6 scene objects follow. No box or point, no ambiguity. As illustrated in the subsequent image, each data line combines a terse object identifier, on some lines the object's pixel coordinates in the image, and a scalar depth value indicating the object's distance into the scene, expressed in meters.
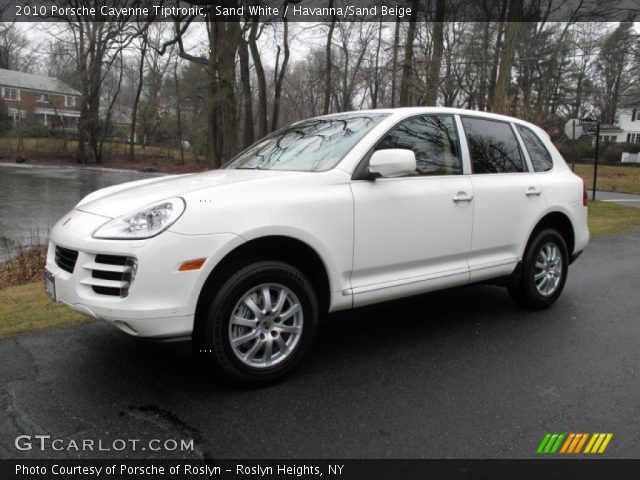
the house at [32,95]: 53.41
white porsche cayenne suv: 2.82
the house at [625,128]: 56.88
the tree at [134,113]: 40.38
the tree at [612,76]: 30.86
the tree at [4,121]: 39.58
